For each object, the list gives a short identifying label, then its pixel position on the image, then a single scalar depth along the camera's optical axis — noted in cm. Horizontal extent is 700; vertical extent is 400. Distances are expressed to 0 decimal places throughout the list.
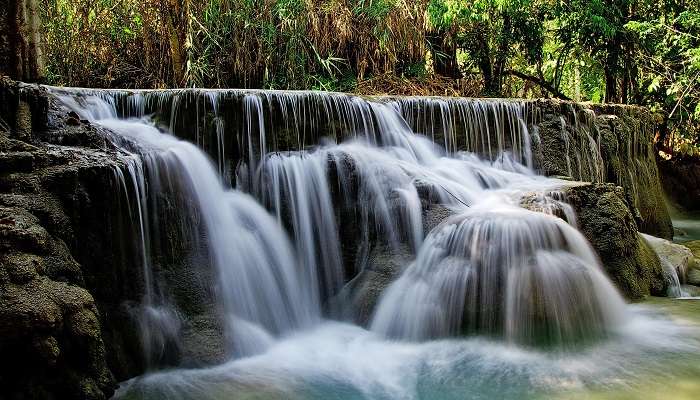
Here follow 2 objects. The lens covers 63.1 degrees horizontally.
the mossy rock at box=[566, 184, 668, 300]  541
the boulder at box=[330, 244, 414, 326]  494
